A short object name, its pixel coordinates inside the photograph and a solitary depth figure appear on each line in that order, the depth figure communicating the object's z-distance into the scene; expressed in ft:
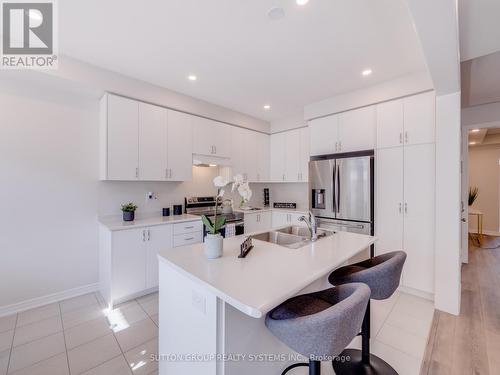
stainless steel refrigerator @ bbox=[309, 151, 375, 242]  9.68
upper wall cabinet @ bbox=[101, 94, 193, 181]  8.75
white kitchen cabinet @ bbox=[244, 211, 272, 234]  12.79
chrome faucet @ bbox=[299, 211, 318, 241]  6.34
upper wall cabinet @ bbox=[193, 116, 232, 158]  11.43
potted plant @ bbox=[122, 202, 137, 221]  9.11
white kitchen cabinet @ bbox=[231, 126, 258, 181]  13.21
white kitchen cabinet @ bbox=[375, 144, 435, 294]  8.57
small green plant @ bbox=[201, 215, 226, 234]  4.89
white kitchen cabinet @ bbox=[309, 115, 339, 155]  11.06
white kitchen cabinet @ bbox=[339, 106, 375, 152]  9.95
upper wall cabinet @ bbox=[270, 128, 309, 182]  13.55
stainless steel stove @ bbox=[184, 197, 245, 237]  11.91
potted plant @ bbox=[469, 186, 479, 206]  18.79
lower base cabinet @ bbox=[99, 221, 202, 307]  8.00
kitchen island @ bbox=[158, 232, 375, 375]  3.48
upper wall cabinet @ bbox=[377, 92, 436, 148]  8.53
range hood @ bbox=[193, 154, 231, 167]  11.42
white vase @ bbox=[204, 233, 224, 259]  4.82
